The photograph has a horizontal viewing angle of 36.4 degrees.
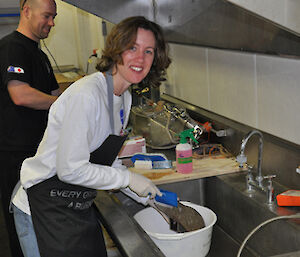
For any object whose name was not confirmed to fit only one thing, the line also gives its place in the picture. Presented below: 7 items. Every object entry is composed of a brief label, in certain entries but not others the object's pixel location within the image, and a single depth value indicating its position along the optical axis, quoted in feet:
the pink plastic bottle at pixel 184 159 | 6.16
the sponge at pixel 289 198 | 4.81
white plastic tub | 4.78
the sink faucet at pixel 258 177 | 5.10
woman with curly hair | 4.47
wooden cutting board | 6.09
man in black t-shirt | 7.41
